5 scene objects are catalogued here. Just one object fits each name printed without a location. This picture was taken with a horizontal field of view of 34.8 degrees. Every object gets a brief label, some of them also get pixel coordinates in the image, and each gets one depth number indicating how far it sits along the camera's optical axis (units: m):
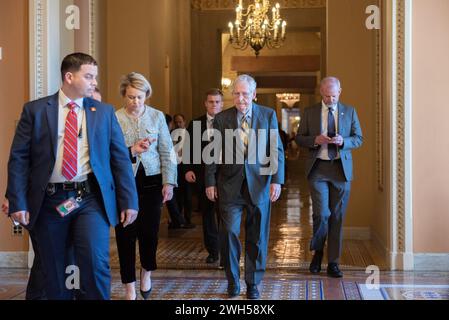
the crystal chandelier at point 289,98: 34.46
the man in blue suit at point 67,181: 3.70
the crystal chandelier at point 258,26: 11.08
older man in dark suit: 5.23
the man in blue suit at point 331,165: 6.05
